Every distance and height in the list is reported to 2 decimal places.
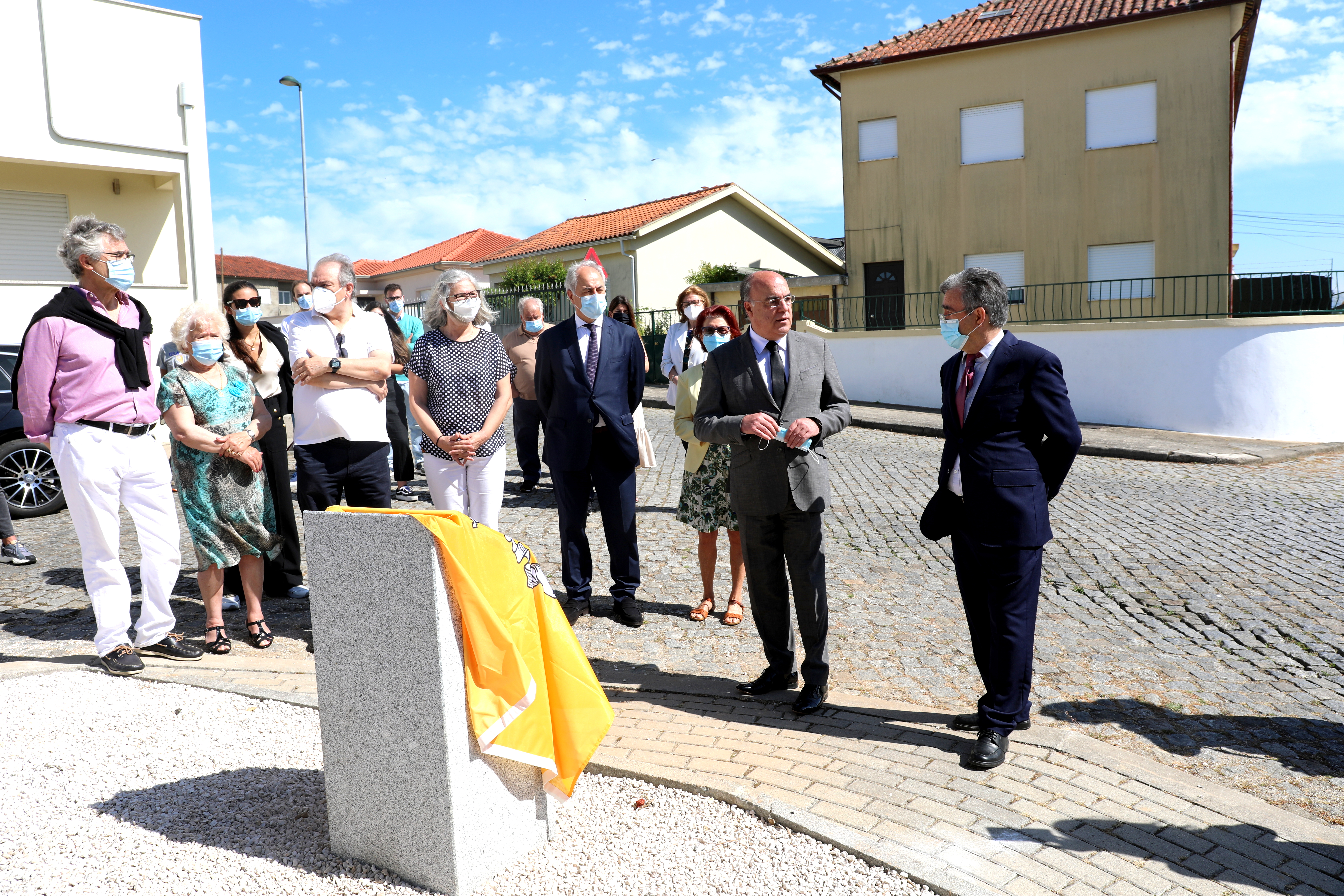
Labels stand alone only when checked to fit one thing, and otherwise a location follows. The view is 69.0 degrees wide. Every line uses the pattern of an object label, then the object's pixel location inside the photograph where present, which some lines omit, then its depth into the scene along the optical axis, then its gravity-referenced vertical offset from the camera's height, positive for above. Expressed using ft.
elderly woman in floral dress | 18.15 -1.36
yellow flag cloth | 9.78 -2.96
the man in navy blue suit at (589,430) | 20.08 -1.06
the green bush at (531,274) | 106.01 +11.58
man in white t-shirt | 18.53 -0.16
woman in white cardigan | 27.78 +1.04
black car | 31.40 -2.42
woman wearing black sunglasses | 20.42 -0.01
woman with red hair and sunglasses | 20.17 -2.59
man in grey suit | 15.07 -1.34
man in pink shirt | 16.38 -0.48
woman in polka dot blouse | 19.12 -0.37
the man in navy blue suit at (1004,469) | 13.50 -1.46
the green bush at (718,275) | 97.14 +9.96
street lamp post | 112.98 +29.05
